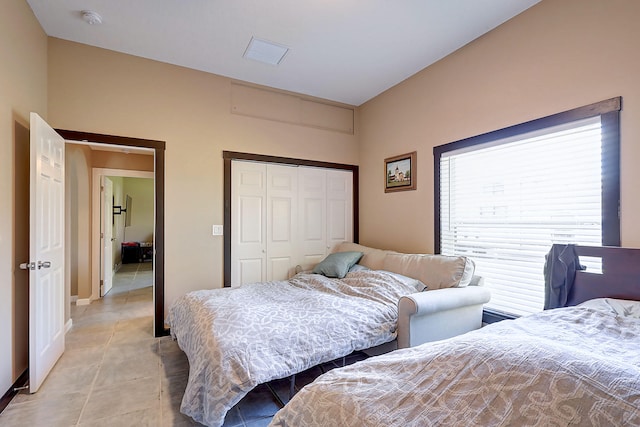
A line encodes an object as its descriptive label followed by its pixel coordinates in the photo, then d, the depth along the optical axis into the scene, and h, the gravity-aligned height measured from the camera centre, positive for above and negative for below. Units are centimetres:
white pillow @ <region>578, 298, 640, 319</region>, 167 -52
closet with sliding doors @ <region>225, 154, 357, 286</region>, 369 +0
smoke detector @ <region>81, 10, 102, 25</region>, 251 +167
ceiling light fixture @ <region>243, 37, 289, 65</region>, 294 +165
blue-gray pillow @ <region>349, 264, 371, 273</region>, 332 -58
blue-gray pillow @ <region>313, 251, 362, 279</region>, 340 -55
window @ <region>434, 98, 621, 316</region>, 211 +16
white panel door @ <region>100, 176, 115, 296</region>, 484 -37
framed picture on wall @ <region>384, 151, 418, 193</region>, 355 +53
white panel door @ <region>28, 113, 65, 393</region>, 219 -27
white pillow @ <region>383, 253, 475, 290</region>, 266 -49
